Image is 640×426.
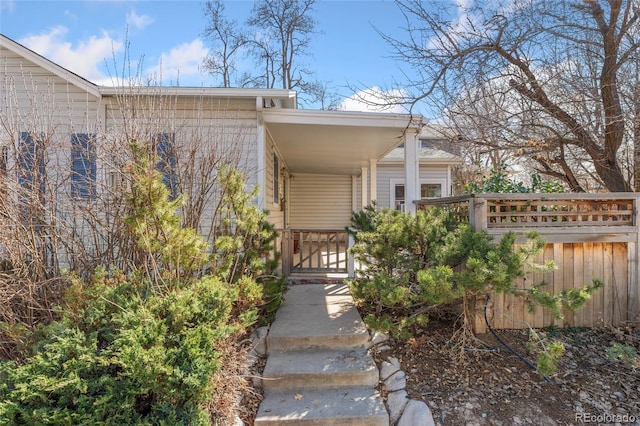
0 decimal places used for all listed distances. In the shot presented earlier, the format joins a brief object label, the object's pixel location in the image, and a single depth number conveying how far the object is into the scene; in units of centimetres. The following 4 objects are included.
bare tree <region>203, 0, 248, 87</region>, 1616
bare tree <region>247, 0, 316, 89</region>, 1605
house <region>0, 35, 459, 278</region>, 349
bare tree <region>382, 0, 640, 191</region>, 490
